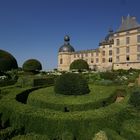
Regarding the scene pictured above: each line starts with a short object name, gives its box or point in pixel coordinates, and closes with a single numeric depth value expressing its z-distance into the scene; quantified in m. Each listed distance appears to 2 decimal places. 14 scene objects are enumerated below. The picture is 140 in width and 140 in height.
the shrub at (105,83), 15.12
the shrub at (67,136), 5.10
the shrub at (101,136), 4.72
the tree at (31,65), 28.92
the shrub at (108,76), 18.61
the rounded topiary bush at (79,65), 28.74
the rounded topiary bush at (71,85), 9.69
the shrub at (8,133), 5.04
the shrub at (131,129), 5.42
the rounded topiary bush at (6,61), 25.58
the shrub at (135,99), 8.14
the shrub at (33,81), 15.34
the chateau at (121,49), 30.16
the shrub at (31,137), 4.59
